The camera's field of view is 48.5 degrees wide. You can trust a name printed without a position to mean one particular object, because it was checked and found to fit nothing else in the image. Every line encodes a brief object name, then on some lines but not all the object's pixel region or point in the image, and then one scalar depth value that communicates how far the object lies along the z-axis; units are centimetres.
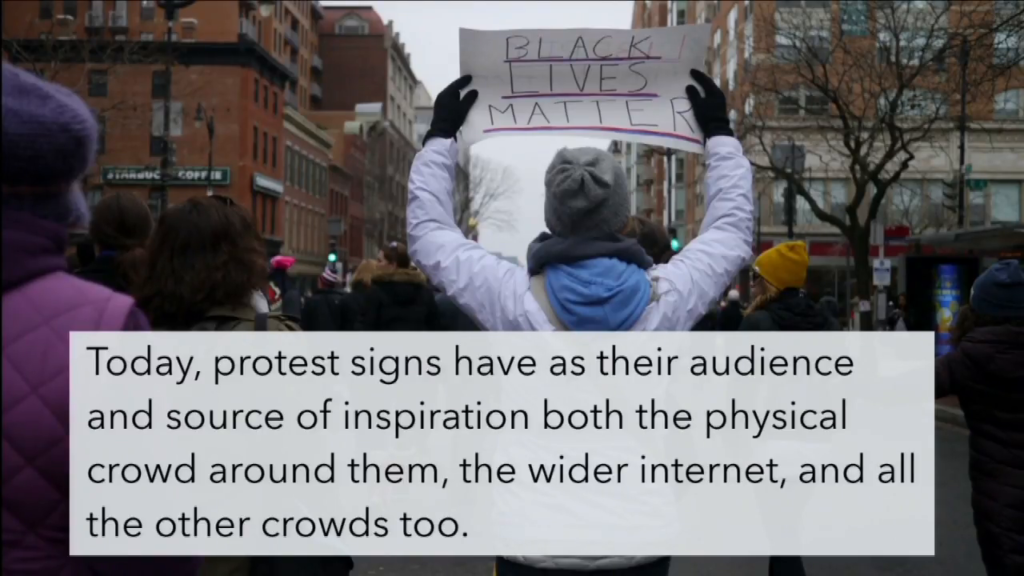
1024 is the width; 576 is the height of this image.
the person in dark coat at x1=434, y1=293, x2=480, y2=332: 1038
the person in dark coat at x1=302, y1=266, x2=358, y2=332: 1114
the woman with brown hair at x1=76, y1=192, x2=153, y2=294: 448
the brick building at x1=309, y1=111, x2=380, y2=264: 8012
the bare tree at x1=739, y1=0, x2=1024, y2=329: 2575
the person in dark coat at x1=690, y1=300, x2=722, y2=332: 963
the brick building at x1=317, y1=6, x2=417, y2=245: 9512
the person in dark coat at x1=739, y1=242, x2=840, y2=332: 607
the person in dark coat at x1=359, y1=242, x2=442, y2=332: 1002
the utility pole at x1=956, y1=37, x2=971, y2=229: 2075
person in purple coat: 212
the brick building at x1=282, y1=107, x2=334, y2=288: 6625
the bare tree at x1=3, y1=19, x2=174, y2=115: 2303
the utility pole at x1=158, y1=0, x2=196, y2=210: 2338
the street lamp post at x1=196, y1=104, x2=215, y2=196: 5255
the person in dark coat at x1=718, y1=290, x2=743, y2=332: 1309
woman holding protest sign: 293
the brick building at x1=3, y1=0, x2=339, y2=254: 5581
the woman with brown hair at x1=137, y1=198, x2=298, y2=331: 331
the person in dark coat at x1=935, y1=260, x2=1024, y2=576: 440
